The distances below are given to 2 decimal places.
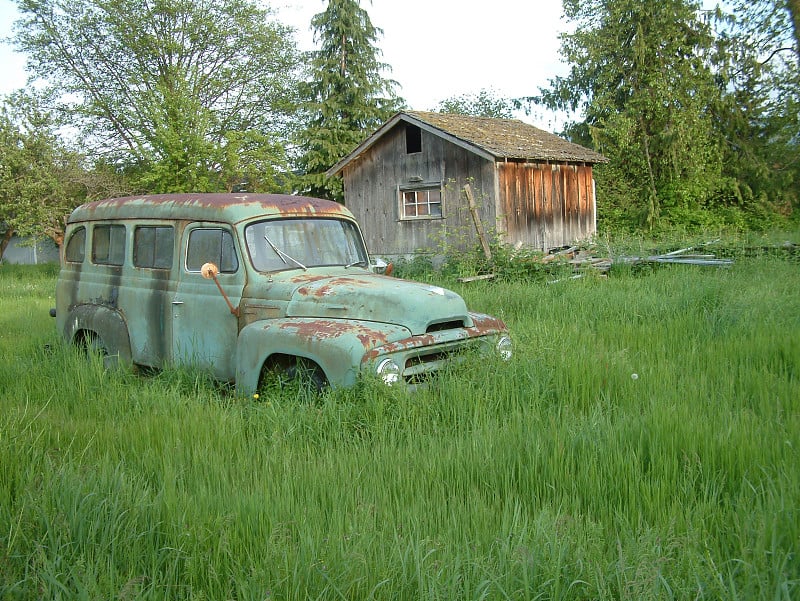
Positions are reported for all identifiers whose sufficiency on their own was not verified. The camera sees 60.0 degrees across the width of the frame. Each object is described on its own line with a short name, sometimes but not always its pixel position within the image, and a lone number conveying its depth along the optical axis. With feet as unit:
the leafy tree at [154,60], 113.70
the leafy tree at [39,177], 97.14
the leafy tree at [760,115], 95.55
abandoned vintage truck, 17.81
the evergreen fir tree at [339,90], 103.60
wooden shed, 64.85
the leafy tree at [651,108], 91.15
